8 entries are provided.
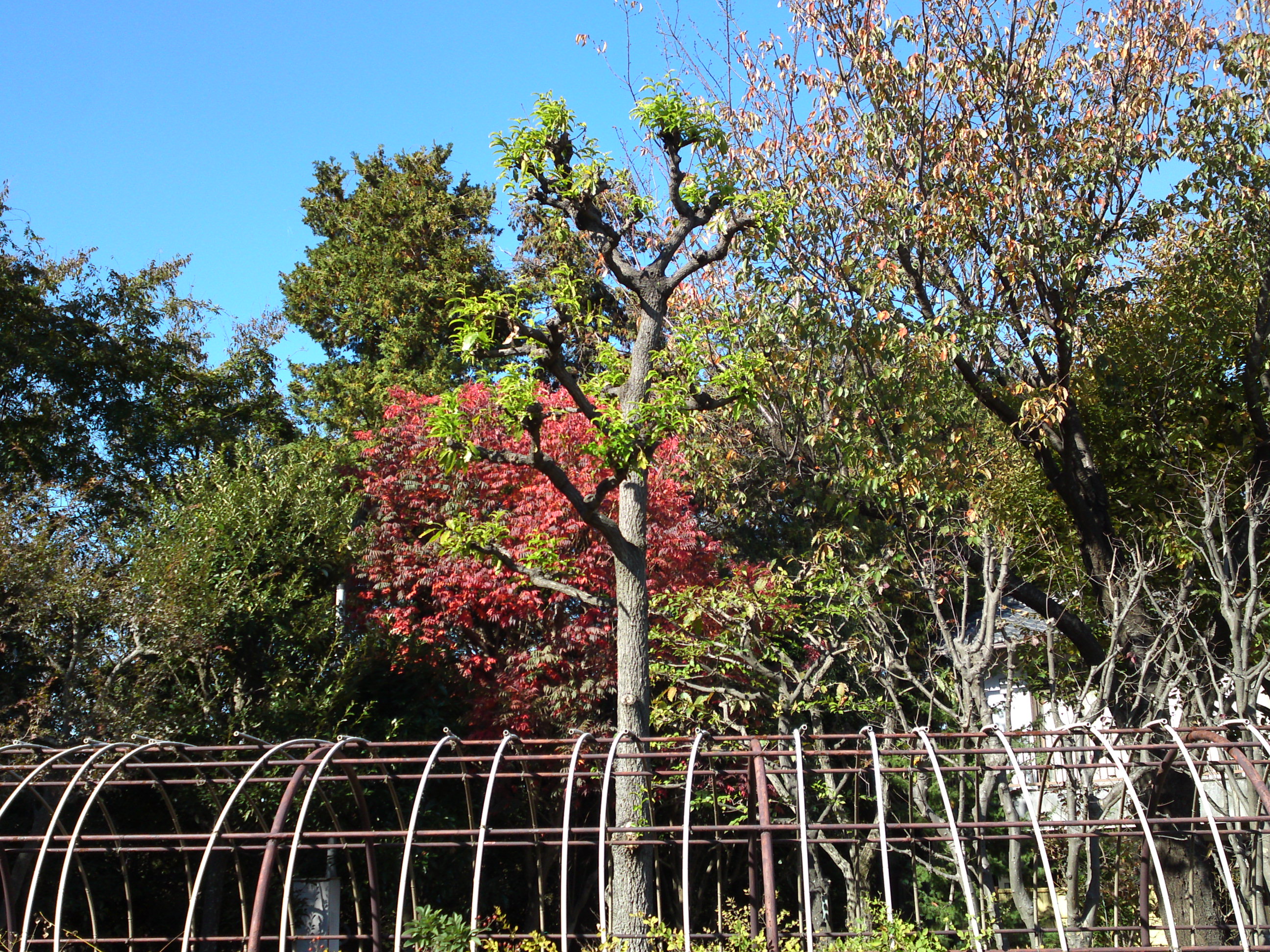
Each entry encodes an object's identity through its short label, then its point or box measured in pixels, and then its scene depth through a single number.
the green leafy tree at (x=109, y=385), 13.33
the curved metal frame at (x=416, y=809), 4.51
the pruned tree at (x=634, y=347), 6.54
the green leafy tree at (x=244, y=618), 8.84
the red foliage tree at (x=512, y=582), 10.55
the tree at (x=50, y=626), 8.24
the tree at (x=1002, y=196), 7.92
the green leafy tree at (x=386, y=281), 16.23
